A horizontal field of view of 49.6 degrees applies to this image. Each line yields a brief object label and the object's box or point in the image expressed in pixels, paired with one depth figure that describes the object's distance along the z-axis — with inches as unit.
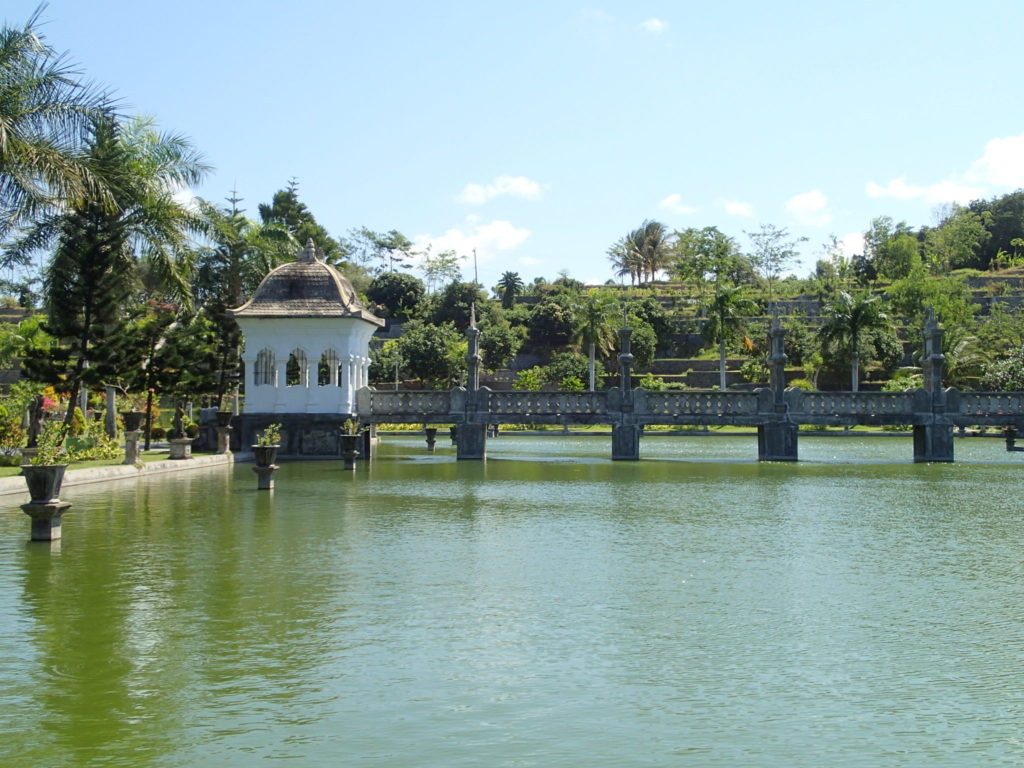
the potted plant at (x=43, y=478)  592.4
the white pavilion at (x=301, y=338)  1390.3
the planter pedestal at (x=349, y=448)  1216.2
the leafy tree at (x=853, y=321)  2463.1
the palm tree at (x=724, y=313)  2509.8
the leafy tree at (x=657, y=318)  3108.5
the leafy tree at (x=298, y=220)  2379.4
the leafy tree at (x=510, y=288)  3604.8
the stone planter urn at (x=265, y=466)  918.4
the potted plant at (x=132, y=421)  1085.1
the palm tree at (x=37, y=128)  885.8
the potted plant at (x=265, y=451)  915.4
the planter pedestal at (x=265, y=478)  925.8
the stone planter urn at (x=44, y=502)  589.3
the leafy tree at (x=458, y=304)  3129.9
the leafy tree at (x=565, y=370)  2719.0
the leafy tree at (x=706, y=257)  3395.7
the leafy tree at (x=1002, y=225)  3887.8
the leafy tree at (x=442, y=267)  3767.2
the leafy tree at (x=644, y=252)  4254.4
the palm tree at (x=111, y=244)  1170.4
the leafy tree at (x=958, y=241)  3636.8
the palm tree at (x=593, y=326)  2608.3
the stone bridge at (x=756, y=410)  1347.2
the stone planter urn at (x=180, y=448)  1184.2
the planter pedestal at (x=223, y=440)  1298.0
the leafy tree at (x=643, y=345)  2866.6
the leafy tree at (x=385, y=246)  3860.7
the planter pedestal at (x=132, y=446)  1070.4
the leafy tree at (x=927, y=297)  2869.1
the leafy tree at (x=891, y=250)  3449.8
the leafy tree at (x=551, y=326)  3157.0
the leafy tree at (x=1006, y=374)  2074.3
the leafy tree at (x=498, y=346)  2908.5
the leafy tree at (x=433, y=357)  2600.9
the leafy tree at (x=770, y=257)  3609.7
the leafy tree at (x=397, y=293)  3314.5
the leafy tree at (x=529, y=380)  2618.4
